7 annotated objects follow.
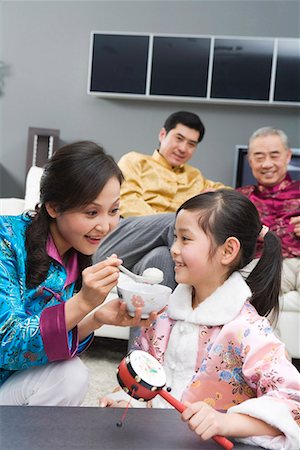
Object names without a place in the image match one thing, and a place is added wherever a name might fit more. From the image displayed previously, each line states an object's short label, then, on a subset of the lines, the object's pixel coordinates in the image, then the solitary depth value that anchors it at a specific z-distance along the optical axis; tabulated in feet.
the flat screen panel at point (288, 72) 12.51
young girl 3.75
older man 8.24
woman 3.77
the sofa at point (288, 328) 7.71
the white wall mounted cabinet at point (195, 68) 12.53
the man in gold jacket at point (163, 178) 8.42
